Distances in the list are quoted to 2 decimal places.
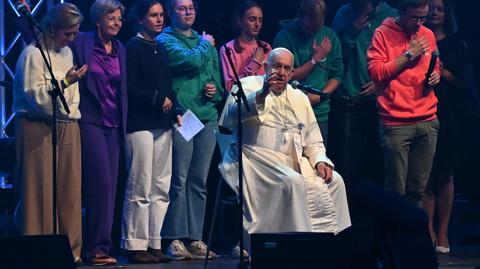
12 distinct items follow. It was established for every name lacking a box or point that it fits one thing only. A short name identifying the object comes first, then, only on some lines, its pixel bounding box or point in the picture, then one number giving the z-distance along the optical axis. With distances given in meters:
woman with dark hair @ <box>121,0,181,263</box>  17.25
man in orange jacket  17.66
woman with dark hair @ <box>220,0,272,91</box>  18.44
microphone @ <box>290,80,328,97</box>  16.44
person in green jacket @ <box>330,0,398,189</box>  19.30
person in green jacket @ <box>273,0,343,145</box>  18.61
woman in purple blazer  16.84
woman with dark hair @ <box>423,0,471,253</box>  19.02
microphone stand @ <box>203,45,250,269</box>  15.12
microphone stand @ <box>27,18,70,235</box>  14.96
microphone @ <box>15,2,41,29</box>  14.43
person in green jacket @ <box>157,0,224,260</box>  17.92
